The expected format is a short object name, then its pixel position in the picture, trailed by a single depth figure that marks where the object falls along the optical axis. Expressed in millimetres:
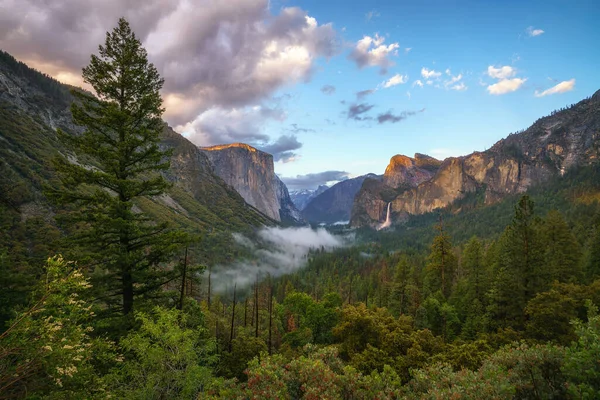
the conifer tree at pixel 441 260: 37406
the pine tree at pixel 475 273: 35688
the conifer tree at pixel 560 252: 30703
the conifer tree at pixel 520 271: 26703
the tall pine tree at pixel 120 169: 11680
